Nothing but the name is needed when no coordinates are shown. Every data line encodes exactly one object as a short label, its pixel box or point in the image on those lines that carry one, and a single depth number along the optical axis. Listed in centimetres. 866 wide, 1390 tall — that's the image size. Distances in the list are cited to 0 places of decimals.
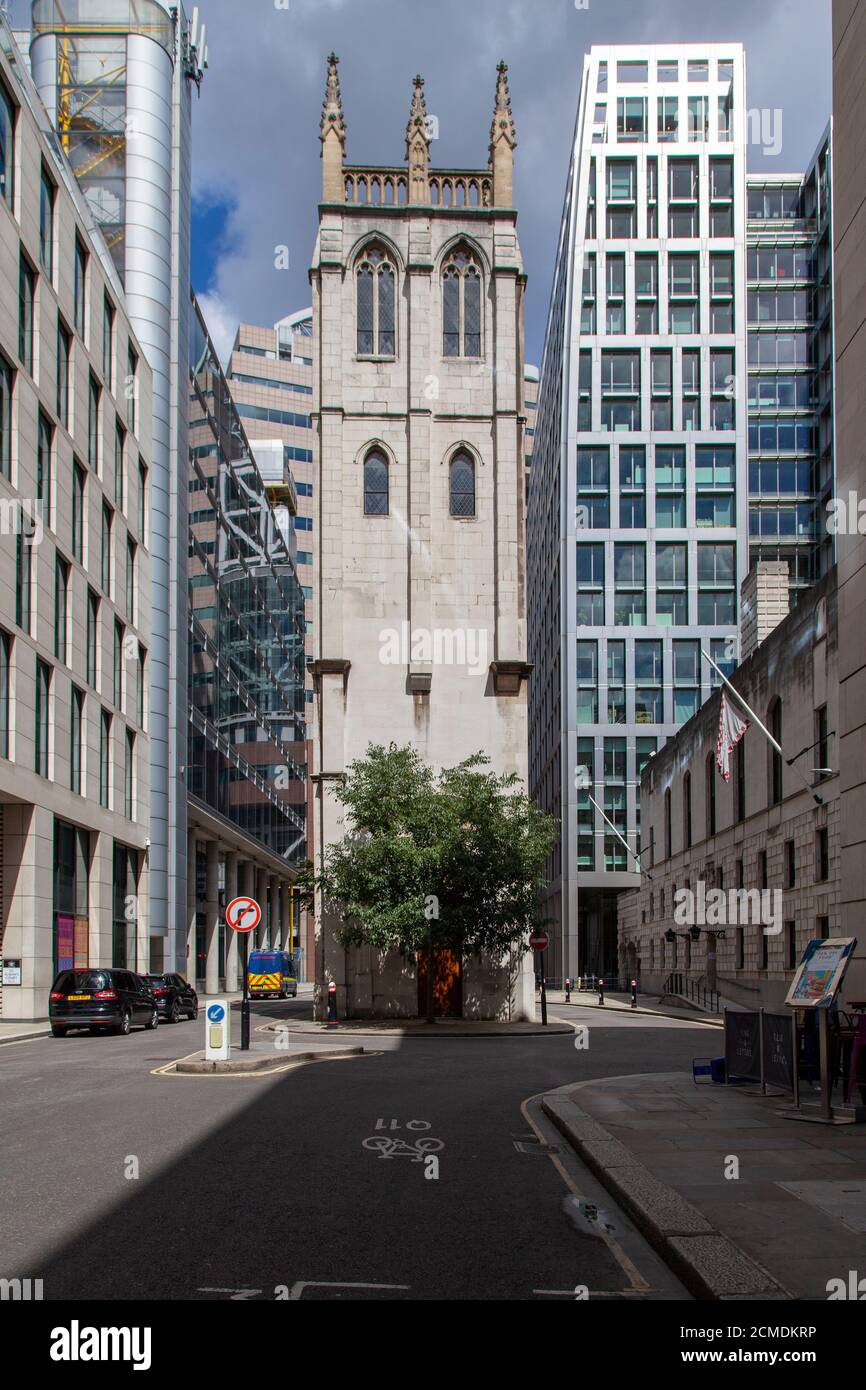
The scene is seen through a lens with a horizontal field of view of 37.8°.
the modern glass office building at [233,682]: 5912
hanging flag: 3481
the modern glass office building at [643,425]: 8044
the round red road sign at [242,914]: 2138
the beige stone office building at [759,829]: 3612
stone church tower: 3641
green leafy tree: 3145
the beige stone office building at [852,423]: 1664
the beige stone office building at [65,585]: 3566
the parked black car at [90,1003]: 2917
